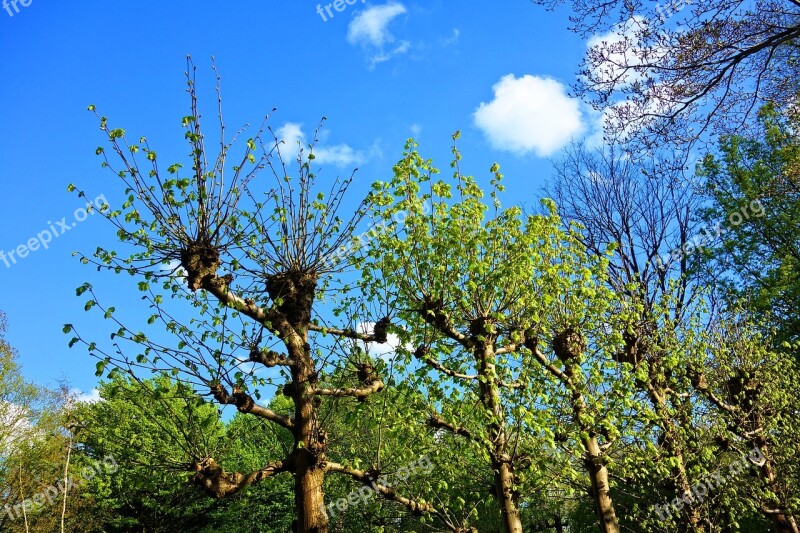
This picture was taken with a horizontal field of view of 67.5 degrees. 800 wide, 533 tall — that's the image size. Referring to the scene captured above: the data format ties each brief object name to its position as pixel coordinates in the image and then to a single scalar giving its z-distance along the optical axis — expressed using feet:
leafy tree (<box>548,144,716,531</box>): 41.24
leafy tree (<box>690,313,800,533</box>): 46.62
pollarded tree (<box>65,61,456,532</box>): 25.71
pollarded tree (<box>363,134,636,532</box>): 31.45
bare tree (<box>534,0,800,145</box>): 24.59
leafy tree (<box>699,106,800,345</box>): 62.59
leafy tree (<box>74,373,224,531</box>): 83.05
